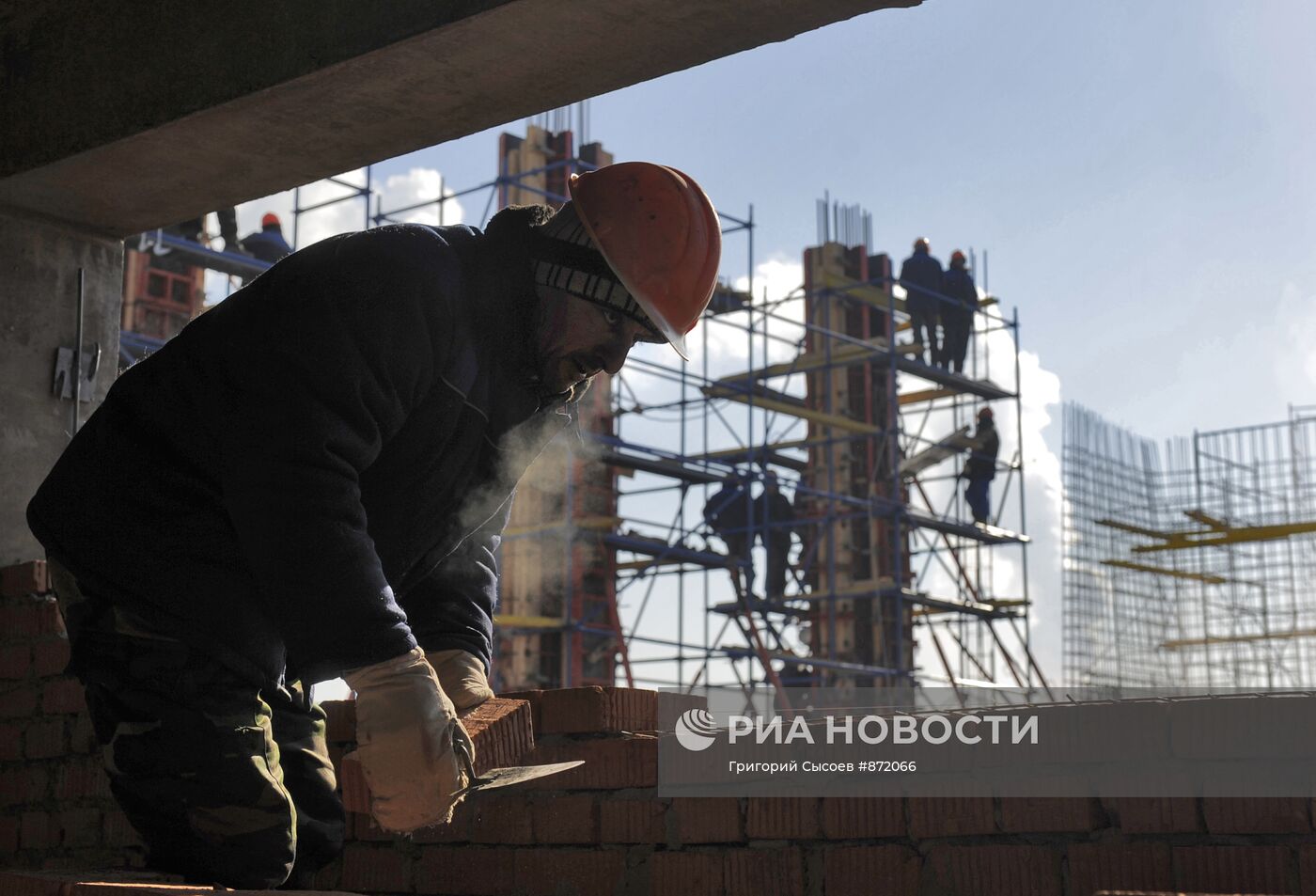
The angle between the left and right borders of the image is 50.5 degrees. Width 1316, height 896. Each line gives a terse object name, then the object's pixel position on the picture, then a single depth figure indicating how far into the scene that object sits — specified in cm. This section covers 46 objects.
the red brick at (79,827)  404
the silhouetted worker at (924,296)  1850
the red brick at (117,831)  395
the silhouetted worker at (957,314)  1877
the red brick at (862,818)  288
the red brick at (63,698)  414
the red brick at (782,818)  300
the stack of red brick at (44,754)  405
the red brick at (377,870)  365
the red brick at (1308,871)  238
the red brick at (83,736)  408
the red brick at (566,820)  331
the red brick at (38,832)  415
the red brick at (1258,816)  247
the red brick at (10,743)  434
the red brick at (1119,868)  255
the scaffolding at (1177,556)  2370
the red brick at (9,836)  430
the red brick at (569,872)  324
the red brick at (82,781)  403
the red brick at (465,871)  345
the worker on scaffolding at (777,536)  1706
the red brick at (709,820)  312
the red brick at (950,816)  277
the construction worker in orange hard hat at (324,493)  208
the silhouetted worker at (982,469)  1900
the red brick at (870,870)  282
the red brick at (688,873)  309
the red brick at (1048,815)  267
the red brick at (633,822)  321
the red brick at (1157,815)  257
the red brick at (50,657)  417
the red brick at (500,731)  243
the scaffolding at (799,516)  1577
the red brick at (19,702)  430
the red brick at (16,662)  432
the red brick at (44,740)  420
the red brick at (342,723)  371
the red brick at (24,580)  423
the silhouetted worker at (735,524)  1602
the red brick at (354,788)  246
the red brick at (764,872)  298
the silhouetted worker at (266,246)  1404
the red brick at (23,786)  424
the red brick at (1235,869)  241
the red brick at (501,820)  345
